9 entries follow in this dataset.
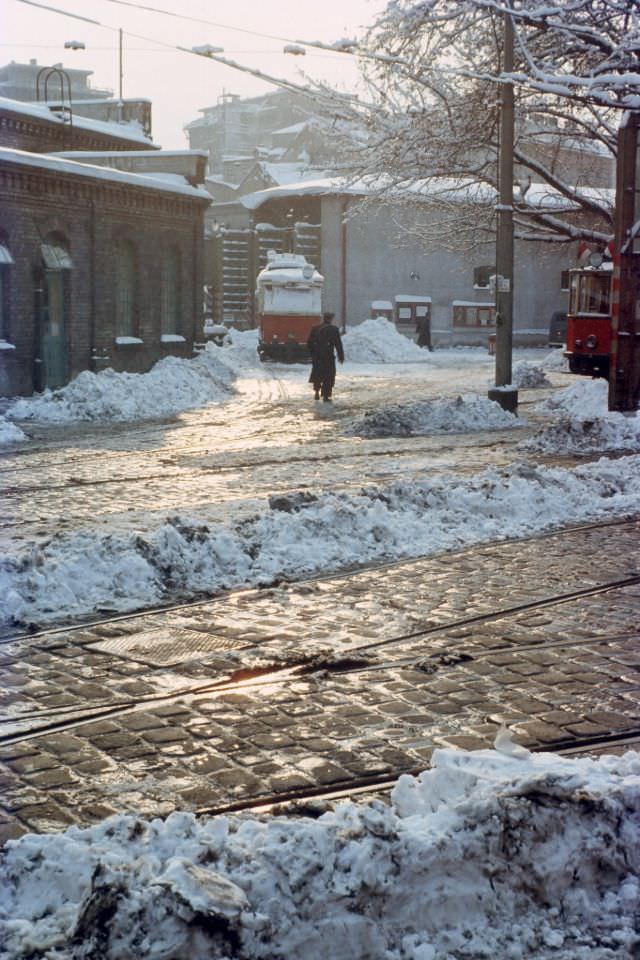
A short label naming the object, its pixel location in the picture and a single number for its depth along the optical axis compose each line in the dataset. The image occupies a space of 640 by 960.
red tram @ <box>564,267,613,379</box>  26.84
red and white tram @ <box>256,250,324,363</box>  38.28
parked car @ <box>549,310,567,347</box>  51.47
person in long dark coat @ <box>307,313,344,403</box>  24.05
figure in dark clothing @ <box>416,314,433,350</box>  50.16
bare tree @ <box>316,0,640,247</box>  23.80
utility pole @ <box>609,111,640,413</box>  17.08
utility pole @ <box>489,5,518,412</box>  19.92
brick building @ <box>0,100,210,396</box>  25.45
